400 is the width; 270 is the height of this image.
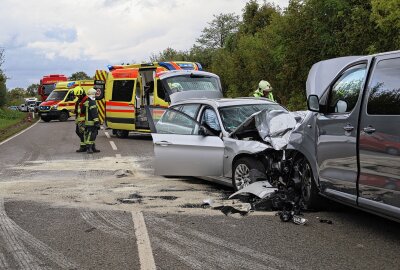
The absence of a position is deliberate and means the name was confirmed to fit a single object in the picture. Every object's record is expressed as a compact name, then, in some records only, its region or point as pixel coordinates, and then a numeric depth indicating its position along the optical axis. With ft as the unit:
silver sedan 24.40
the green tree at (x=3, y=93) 151.94
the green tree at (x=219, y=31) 220.23
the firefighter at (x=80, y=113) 46.85
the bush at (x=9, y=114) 136.46
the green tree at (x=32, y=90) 491.55
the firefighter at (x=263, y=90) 39.14
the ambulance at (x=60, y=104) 113.70
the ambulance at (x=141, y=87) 53.93
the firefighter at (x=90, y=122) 46.33
